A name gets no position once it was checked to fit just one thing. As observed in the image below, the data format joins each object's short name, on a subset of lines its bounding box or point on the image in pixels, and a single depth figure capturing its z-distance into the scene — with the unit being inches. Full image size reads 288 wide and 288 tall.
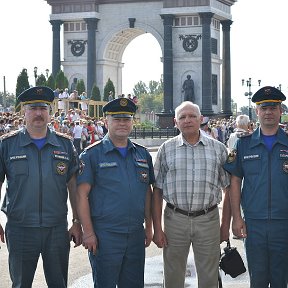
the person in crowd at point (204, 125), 454.5
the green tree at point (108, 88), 2289.6
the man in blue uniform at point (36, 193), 272.2
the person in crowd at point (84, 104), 1899.9
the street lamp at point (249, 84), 2583.7
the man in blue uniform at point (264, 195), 277.6
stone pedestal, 2423.7
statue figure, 2417.6
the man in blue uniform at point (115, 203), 274.8
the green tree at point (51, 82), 2129.7
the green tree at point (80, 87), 2299.2
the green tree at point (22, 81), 2051.6
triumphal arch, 2396.7
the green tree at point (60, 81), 2171.5
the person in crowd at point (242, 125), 492.4
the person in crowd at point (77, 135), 1291.8
